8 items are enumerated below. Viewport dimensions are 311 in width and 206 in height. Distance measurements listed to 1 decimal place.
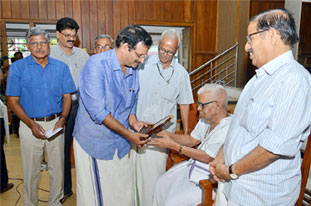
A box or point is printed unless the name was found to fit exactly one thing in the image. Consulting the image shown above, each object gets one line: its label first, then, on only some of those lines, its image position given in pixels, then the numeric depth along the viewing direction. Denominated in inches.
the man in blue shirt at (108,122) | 59.8
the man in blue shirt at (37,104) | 82.9
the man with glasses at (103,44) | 118.5
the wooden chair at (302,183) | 55.2
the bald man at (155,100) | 83.4
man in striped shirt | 38.9
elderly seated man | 67.7
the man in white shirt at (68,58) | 101.3
